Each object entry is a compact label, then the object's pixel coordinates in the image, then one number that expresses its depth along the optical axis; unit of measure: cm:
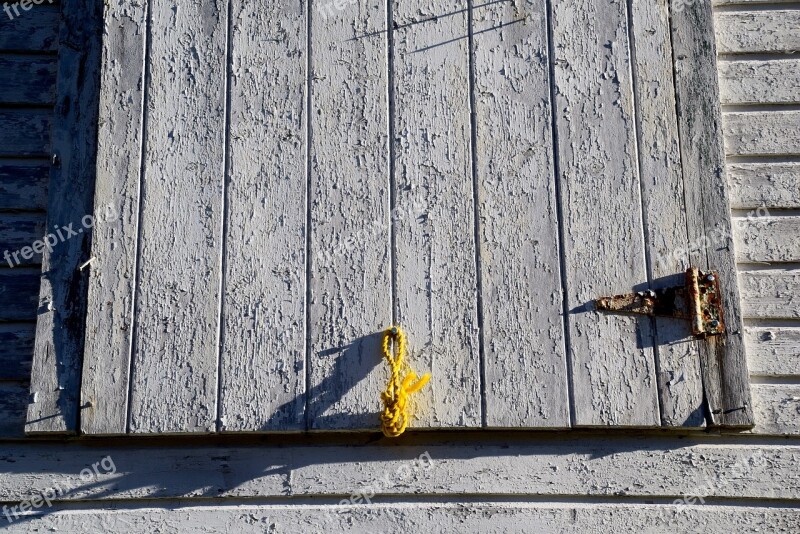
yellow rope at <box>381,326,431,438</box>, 227
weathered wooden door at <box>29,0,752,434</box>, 234
